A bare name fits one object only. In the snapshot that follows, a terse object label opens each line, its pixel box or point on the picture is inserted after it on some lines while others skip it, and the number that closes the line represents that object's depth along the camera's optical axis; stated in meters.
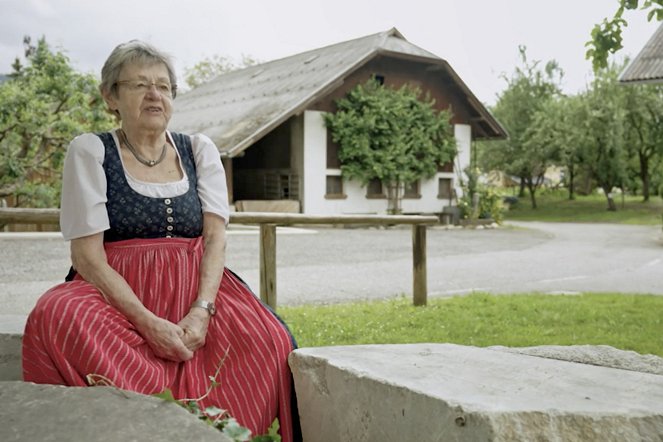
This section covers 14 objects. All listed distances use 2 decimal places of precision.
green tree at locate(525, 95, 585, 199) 30.73
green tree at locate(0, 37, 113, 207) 12.88
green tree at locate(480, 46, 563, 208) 35.03
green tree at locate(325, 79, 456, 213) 19.88
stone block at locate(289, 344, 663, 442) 1.72
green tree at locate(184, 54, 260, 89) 45.22
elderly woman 2.09
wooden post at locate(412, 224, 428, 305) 6.25
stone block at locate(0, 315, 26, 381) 2.66
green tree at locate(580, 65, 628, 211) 29.52
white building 19.09
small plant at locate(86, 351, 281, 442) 1.81
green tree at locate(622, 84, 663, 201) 30.00
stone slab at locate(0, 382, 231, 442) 1.55
